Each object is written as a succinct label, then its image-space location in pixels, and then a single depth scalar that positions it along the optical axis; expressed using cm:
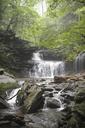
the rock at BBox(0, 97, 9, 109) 525
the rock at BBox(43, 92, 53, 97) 626
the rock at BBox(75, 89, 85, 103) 461
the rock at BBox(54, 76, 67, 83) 842
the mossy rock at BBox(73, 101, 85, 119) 406
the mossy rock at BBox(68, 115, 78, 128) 390
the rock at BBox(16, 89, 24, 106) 580
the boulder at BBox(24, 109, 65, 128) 428
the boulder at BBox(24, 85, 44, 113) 517
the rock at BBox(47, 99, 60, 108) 562
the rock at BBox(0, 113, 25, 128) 402
